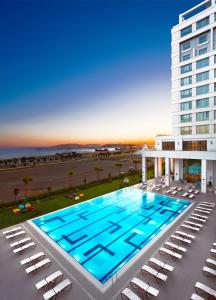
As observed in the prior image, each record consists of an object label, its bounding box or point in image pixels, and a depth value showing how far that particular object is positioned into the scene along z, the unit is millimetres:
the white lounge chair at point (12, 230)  13874
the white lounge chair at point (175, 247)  10898
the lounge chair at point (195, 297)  7200
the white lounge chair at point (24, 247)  11344
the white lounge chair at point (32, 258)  10068
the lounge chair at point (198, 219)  15025
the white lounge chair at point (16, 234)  13188
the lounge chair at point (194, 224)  14114
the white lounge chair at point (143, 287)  7535
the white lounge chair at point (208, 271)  8627
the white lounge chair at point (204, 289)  7363
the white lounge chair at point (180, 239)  11797
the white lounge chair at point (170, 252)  10176
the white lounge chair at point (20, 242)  12031
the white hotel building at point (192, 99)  27734
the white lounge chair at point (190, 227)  13386
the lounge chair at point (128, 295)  7425
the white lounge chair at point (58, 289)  7586
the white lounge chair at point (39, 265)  9358
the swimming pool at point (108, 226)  11047
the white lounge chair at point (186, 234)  12379
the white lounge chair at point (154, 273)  8408
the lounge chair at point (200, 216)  15534
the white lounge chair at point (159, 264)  9073
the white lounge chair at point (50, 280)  8172
